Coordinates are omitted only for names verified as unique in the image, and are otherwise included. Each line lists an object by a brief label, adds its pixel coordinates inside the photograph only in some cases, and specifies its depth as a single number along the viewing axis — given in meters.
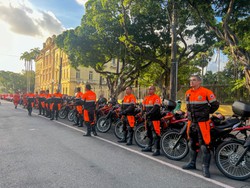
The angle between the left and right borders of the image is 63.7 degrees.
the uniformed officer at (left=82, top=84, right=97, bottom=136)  7.03
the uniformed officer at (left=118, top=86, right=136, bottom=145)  6.15
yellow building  41.55
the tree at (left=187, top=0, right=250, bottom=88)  9.43
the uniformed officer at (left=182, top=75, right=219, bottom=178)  3.87
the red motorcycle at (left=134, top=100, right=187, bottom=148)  5.54
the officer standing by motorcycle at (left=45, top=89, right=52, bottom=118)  11.58
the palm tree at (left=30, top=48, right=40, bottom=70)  59.02
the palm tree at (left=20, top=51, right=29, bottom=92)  60.43
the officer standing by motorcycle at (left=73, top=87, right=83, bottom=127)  8.96
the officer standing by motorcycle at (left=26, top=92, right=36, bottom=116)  13.13
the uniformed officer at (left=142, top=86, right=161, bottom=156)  5.19
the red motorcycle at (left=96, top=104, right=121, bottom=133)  7.67
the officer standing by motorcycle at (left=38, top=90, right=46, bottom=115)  12.49
